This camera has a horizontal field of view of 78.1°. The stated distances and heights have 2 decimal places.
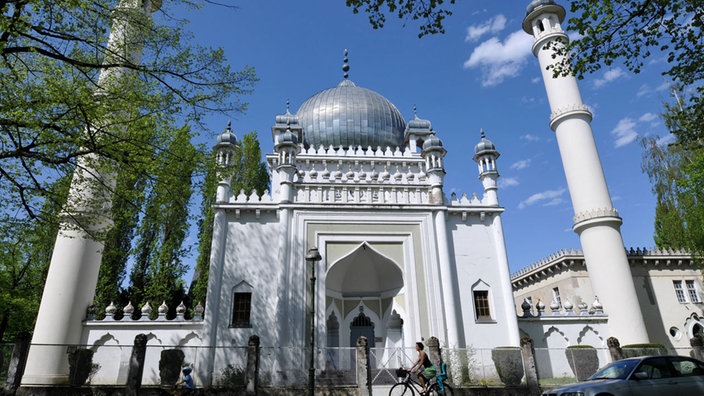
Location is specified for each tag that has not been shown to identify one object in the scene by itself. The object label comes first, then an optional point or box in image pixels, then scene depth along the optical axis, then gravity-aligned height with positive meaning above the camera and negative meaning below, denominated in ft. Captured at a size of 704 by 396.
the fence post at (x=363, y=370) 36.79 -0.39
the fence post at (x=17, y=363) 35.50 +0.96
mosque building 47.34 +10.97
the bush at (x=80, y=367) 37.68 +0.52
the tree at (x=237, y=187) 64.99 +30.55
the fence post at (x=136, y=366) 35.12 +0.46
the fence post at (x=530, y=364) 38.92 -0.33
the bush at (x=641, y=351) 46.68 +0.62
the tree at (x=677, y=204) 75.15 +26.75
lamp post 32.51 +2.23
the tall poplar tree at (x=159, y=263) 62.90 +15.46
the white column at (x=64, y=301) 41.37 +7.35
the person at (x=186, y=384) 31.73 -0.93
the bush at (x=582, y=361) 42.98 -0.20
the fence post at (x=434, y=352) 37.89 +0.87
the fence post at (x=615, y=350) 43.70 +0.71
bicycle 31.03 -1.47
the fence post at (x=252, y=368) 36.19 +0.02
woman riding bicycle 31.27 -0.39
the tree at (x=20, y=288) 61.46 +12.45
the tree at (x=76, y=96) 26.76 +17.77
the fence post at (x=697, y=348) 46.91 +0.73
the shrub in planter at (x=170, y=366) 38.78 +0.42
